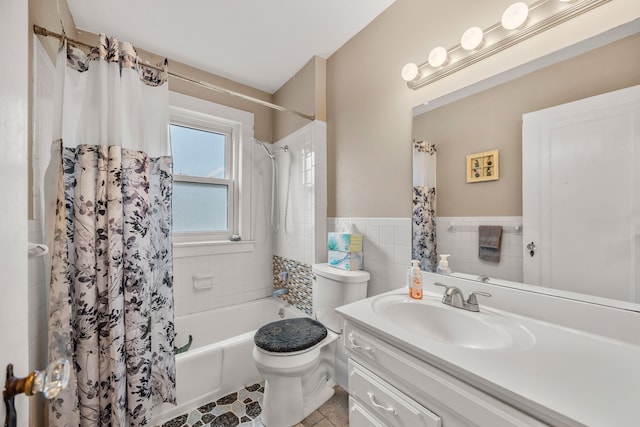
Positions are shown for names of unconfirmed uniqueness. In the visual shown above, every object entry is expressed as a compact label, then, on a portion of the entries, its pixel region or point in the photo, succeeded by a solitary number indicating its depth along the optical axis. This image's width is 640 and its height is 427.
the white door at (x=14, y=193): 0.38
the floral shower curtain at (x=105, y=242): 1.11
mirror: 0.81
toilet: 1.31
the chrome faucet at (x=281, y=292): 2.13
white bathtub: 1.45
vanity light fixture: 0.89
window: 2.11
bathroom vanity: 0.56
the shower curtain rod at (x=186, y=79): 1.07
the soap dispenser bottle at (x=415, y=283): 1.16
